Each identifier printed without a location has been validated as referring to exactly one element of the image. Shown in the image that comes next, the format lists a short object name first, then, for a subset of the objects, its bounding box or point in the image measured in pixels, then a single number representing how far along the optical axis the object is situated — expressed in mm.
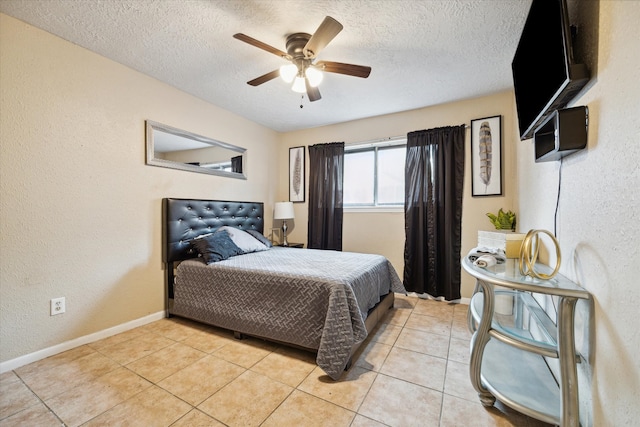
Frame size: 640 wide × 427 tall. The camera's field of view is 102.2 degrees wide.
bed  1829
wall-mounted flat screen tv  1069
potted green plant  2805
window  3676
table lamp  4047
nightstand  3900
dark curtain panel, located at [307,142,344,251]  3916
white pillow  3070
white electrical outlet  2020
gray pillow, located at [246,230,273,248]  3514
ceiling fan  1813
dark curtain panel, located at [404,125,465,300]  3160
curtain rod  3554
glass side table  1052
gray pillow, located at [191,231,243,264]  2580
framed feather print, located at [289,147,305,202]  4301
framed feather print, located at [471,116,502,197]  3004
